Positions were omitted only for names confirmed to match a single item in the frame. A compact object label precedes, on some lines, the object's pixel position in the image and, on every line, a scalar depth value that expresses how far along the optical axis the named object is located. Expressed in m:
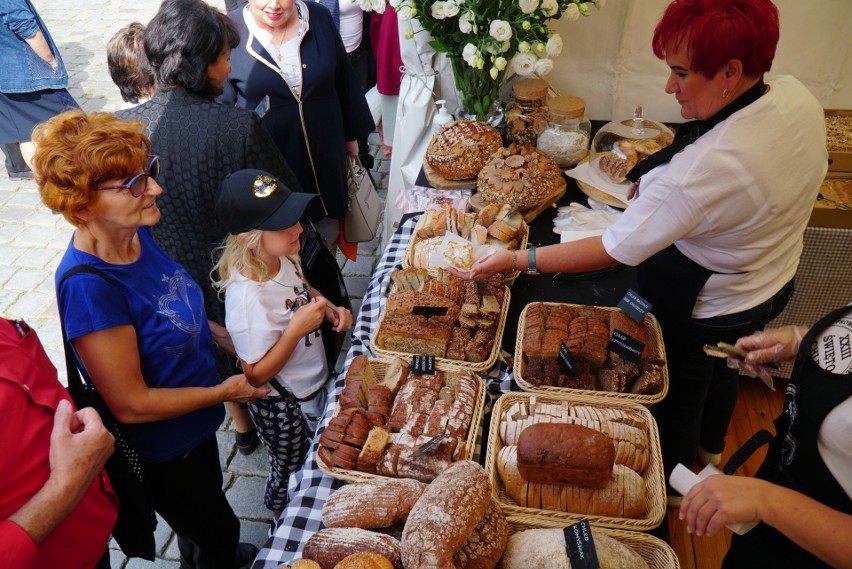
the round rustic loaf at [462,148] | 3.32
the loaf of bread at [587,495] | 1.78
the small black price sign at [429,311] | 2.38
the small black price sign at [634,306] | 2.24
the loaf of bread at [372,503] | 1.71
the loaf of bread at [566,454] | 1.76
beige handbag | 3.79
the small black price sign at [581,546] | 1.49
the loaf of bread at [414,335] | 2.35
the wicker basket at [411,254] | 2.71
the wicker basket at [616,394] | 2.11
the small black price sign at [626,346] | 2.12
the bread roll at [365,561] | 1.50
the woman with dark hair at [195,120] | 2.37
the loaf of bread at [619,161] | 3.20
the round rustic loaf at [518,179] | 3.04
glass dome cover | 3.33
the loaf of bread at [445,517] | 1.48
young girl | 2.15
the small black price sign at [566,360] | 2.21
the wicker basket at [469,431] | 1.92
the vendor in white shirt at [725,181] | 1.81
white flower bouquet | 3.20
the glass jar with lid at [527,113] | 3.46
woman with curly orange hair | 1.75
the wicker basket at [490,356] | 2.29
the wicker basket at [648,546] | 1.65
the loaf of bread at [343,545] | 1.61
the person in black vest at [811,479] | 1.28
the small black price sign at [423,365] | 2.23
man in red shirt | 1.47
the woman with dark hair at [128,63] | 2.85
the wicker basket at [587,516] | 1.74
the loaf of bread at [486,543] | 1.55
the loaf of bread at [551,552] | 1.56
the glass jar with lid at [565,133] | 3.38
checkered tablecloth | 1.87
